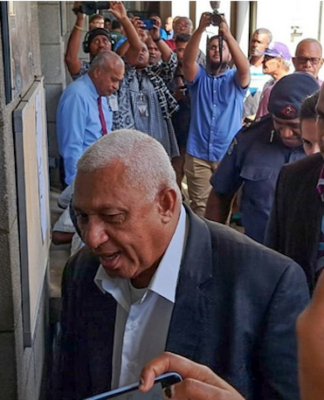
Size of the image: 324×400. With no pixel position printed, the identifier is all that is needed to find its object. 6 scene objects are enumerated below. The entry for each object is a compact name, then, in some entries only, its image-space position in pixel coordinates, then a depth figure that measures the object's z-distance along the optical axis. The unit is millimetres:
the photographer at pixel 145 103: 5289
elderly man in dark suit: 1595
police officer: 3199
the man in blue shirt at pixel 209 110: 5484
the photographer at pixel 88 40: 5414
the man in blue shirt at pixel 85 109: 4430
